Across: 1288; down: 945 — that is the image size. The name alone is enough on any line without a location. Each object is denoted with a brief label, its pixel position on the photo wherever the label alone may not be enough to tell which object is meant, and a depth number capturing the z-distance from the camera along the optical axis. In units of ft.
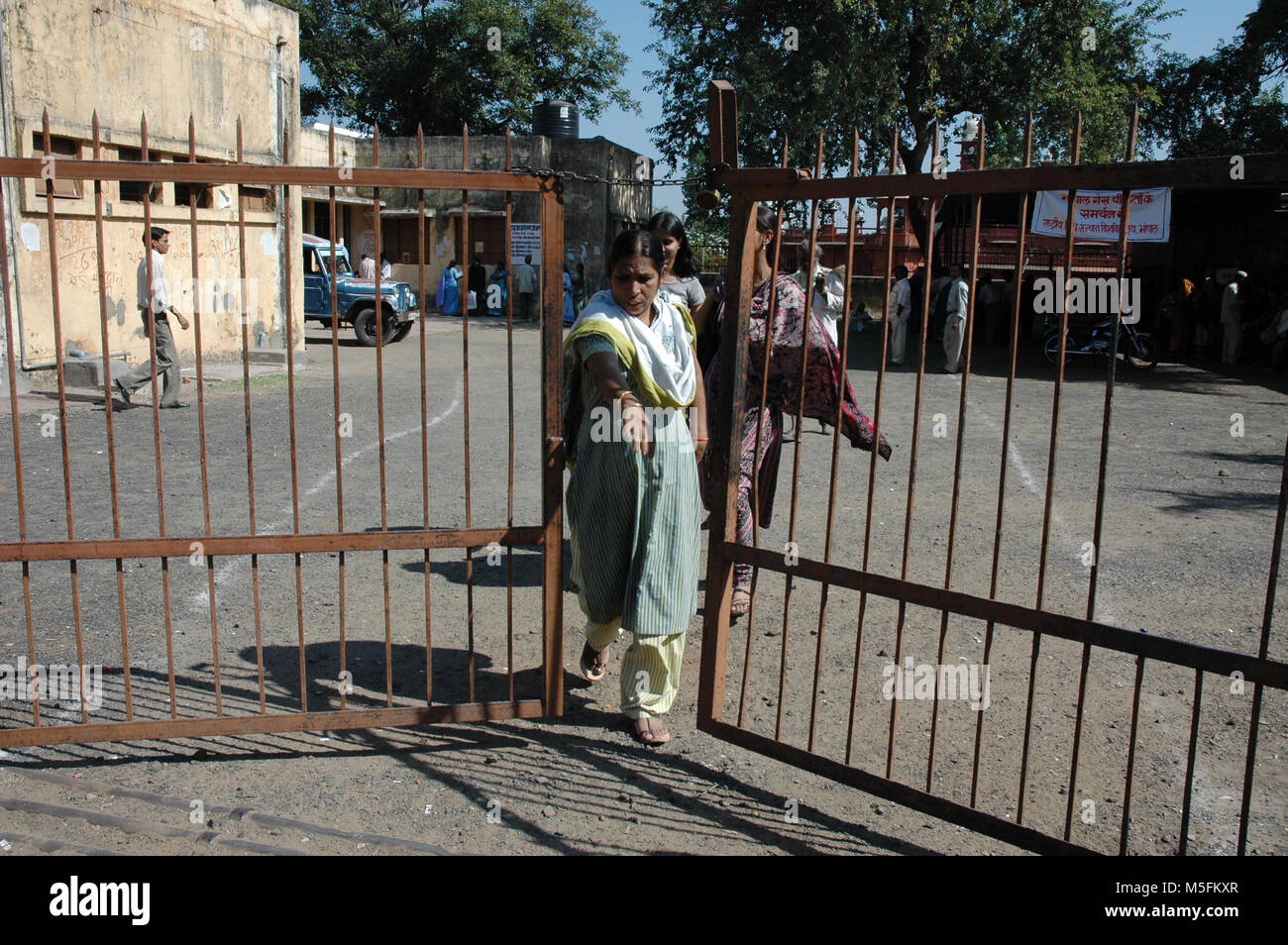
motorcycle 55.42
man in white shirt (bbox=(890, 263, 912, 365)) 56.65
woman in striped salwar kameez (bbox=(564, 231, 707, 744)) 11.46
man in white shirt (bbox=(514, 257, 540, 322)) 89.97
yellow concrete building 37.88
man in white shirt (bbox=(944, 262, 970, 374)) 50.08
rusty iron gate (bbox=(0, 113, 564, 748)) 10.46
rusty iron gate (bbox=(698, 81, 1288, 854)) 8.41
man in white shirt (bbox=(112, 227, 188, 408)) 34.42
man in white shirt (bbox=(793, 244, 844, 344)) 24.44
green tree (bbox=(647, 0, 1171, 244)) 67.62
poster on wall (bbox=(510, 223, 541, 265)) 85.30
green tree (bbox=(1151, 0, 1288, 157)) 85.05
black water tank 92.63
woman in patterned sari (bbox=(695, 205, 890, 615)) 14.83
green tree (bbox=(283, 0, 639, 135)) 113.60
